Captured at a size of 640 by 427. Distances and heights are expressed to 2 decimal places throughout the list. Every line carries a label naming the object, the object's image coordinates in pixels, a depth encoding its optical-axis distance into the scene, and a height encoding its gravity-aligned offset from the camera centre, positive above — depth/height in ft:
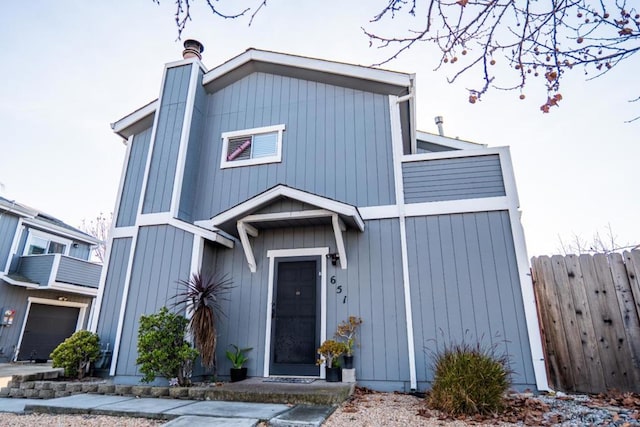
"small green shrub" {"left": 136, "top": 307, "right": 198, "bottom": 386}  16.28 -0.57
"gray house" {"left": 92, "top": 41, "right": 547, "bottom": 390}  17.29 +5.60
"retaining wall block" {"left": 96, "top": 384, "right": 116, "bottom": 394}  16.24 -2.23
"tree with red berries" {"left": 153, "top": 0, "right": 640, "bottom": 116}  7.79 +6.53
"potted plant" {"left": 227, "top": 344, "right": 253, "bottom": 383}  17.90 -1.19
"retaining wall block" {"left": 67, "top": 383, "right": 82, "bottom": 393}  16.51 -2.20
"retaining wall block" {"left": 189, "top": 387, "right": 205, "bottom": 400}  15.19 -2.24
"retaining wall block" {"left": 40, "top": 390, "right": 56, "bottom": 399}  16.37 -2.48
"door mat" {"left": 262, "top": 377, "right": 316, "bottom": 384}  16.85 -1.94
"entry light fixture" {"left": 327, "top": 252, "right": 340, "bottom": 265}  19.40 +4.10
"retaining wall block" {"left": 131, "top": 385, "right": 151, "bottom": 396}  15.96 -2.24
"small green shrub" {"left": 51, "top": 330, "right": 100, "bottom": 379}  18.27 -0.86
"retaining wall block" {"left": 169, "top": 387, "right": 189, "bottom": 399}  15.47 -2.26
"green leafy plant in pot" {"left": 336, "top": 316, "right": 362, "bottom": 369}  17.79 +0.37
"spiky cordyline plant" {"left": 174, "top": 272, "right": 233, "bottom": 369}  17.26 +1.03
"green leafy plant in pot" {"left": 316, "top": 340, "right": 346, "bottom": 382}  16.87 -0.87
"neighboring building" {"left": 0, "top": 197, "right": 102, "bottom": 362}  38.40 +5.50
